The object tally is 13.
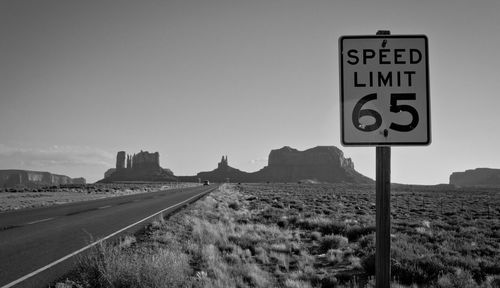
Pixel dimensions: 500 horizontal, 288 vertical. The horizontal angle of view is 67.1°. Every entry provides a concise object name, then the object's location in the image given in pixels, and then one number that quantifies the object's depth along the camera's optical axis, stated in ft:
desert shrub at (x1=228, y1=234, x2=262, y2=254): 34.99
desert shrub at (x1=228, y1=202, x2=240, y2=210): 81.75
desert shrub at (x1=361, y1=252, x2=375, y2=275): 26.24
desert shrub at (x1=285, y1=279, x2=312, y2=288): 21.05
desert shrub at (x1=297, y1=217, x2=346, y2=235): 46.91
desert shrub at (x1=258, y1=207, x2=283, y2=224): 57.41
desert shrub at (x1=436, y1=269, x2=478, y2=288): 22.07
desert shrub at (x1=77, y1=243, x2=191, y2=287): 18.83
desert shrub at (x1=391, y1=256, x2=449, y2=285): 24.67
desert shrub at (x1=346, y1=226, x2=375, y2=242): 42.70
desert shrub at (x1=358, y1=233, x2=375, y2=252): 32.96
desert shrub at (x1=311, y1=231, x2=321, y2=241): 41.31
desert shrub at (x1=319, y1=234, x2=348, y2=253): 36.62
